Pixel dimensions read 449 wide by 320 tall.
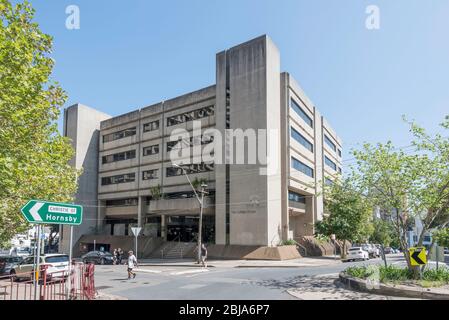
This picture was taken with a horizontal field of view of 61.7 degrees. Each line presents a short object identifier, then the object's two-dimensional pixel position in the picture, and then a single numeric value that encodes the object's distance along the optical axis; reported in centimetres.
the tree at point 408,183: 1499
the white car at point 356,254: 3538
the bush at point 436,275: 1416
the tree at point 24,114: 1125
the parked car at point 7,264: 2458
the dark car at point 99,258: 3391
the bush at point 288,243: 3727
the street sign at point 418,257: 1341
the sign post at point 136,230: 2848
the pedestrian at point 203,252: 2768
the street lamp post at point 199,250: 2972
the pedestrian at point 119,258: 3405
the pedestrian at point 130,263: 1933
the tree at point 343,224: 3733
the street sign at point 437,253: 1594
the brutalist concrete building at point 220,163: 3706
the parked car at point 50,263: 1877
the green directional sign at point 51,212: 905
